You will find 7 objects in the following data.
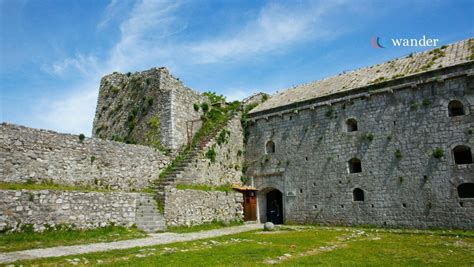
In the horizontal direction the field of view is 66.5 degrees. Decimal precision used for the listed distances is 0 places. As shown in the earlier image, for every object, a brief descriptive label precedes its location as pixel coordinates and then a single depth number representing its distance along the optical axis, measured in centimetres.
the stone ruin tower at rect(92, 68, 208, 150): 2528
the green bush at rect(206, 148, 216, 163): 2362
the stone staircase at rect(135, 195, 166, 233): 1751
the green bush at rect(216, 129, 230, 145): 2485
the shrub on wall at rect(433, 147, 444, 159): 1834
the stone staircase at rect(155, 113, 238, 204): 1979
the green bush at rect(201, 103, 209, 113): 2825
